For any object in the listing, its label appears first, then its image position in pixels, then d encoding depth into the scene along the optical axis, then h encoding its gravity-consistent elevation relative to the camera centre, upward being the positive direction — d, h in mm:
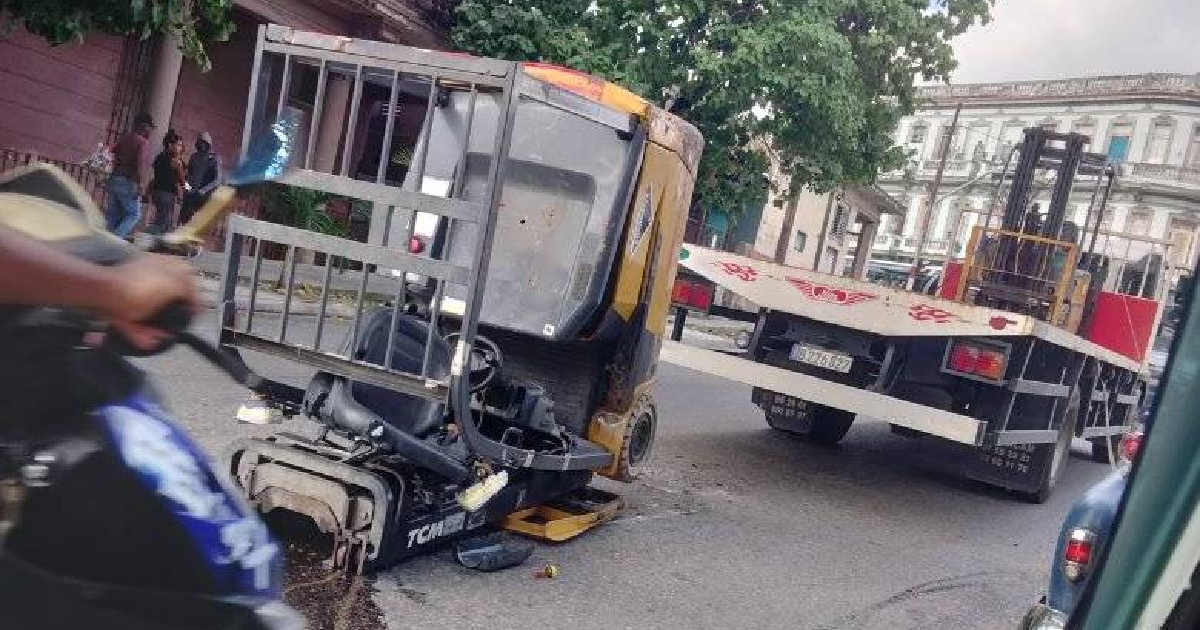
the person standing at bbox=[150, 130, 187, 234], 11344 -298
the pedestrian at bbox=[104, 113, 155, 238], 10699 -324
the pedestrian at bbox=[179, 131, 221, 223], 11750 -38
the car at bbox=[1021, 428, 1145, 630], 3365 -722
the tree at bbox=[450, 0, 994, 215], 13375 +2765
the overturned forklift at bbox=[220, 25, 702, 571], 3803 -432
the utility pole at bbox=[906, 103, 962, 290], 12500 +3035
